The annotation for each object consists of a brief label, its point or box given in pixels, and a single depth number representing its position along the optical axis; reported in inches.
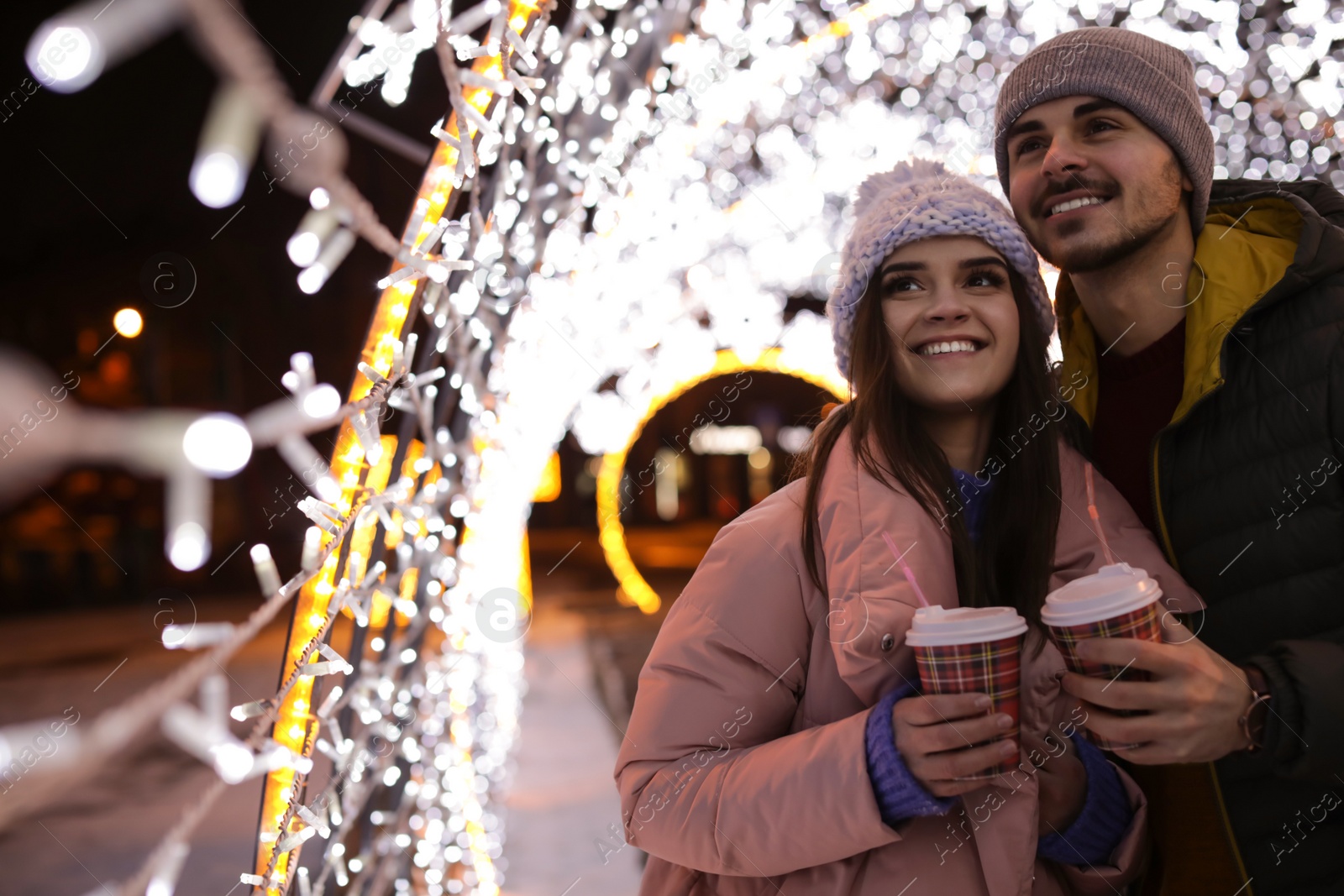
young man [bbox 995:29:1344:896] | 48.8
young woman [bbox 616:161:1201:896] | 47.3
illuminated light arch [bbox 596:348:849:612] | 350.9
